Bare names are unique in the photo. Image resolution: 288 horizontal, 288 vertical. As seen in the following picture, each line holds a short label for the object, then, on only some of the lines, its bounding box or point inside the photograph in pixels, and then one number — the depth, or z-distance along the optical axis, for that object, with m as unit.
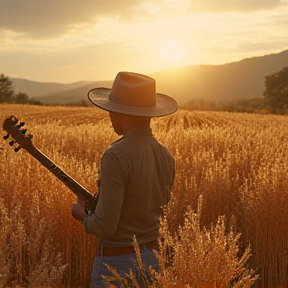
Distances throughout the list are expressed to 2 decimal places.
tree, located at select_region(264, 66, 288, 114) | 52.53
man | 2.52
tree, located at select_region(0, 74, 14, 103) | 63.91
